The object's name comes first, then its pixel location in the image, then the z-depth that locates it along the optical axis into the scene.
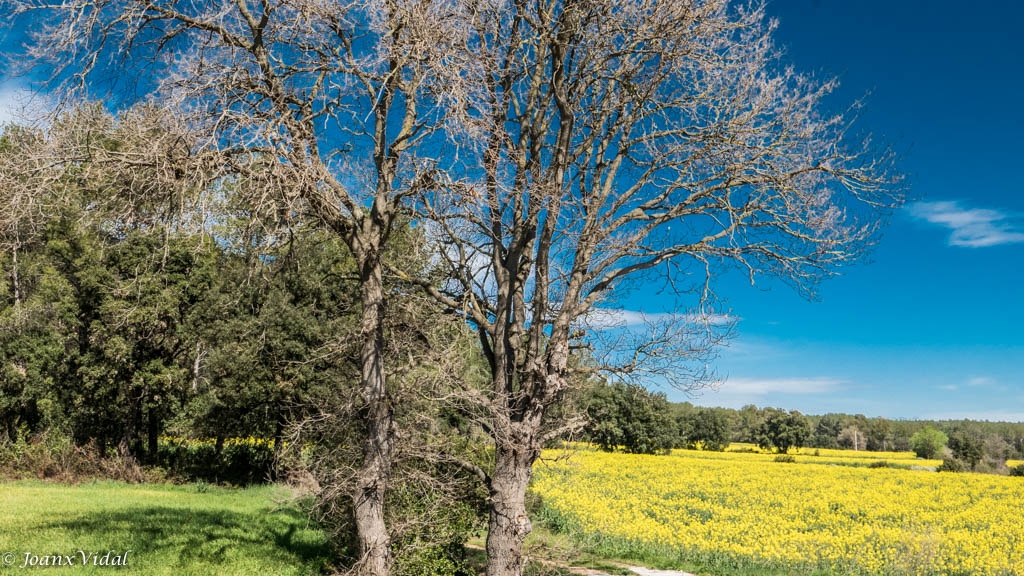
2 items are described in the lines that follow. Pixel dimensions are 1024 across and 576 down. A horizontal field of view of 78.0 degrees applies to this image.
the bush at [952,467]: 40.88
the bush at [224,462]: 22.30
